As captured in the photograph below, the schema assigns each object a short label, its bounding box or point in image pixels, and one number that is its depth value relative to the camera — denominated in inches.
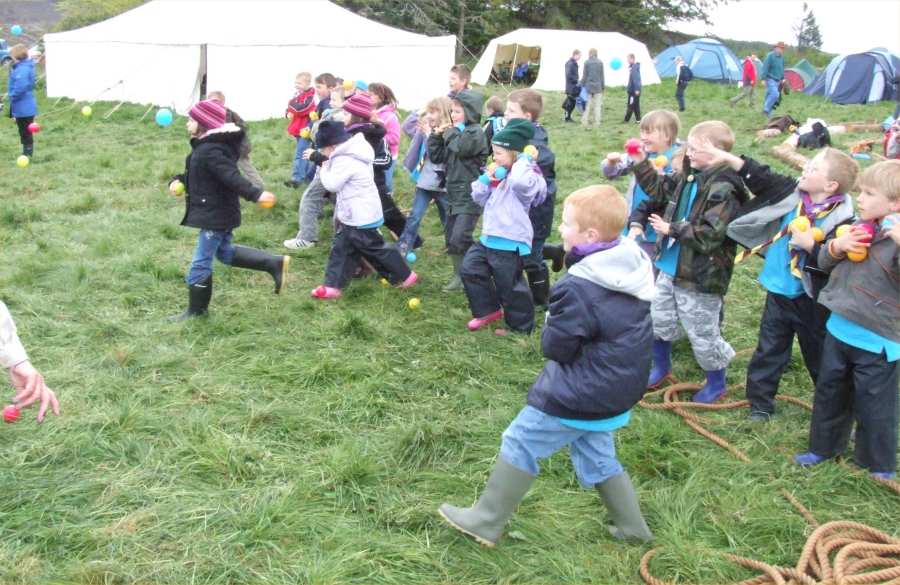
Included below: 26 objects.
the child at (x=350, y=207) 261.0
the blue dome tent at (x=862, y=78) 992.9
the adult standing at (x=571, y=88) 784.3
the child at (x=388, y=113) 320.2
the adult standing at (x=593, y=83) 732.7
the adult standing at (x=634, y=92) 762.8
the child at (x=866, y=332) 153.0
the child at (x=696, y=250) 184.9
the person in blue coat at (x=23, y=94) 499.8
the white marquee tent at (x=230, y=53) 691.4
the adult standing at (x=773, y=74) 780.6
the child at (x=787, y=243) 167.6
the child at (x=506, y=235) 227.0
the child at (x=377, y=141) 274.8
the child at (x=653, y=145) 207.5
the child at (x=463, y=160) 259.6
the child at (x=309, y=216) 324.2
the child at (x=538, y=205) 241.9
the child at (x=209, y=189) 228.5
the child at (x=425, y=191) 297.7
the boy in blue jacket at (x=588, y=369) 127.0
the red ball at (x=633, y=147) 208.7
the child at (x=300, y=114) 417.7
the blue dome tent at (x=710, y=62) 1176.8
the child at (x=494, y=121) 266.8
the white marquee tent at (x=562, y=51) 1085.1
